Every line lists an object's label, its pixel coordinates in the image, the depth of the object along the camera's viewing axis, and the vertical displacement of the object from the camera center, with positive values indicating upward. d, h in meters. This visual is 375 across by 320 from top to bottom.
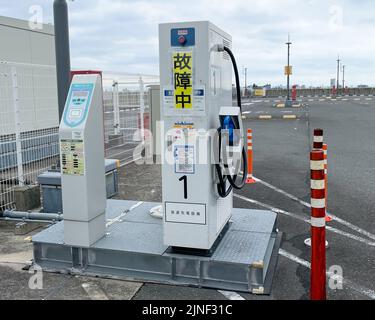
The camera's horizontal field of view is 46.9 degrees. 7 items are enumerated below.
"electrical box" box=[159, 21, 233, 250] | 4.30 -0.24
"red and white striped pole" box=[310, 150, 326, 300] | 3.86 -1.08
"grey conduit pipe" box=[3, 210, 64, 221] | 6.51 -1.65
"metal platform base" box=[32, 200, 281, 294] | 4.46 -1.66
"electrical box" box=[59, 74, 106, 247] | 4.74 -0.58
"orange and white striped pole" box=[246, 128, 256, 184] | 8.97 -1.19
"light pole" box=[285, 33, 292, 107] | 29.69 +2.39
